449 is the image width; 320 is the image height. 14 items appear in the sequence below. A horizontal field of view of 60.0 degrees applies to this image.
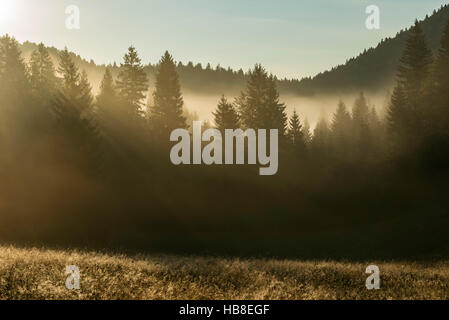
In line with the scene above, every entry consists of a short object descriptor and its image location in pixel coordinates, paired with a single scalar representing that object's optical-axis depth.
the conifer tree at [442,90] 44.78
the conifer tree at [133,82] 54.09
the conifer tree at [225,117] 51.81
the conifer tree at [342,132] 69.25
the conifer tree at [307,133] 99.01
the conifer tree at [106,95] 52.88
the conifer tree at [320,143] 64.12
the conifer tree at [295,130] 60.34
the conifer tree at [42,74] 62.57
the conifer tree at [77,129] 32.81
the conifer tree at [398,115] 47.50
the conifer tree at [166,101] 49.28
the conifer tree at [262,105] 52.06
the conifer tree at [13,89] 48.38
